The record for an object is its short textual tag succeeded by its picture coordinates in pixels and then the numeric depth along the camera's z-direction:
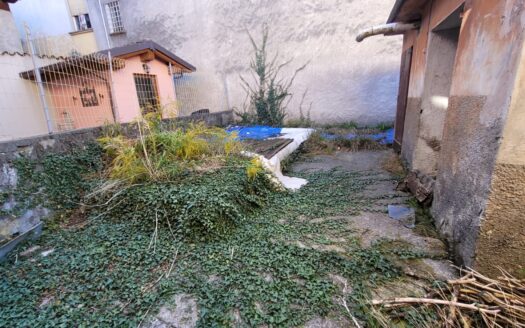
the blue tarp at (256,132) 6.50
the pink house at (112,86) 4.46
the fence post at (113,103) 4.90
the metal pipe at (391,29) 3.77
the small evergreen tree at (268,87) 8.73
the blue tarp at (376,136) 6.22
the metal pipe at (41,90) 3.14
